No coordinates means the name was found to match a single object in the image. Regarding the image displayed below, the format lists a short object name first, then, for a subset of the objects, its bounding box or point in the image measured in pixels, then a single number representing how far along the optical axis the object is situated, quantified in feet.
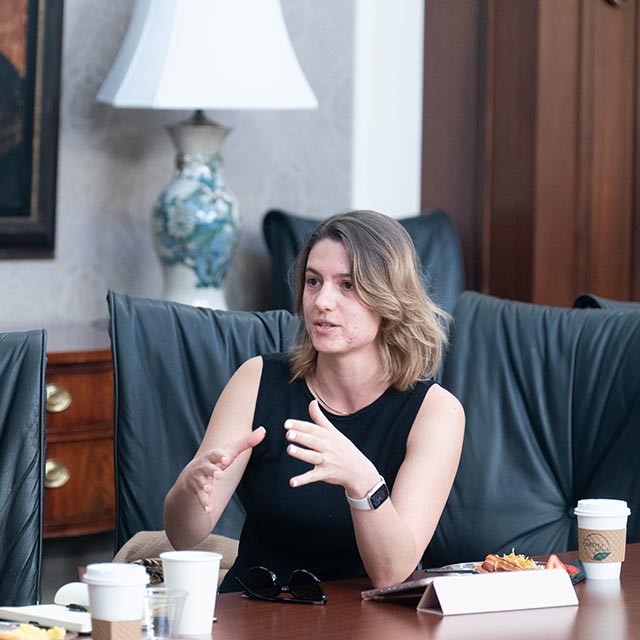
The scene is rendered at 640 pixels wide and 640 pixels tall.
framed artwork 18.48
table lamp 18.13
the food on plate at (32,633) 11.30
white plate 12.71
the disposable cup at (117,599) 11.13
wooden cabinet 17.00
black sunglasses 12.28
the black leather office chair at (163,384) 14.73
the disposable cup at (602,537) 12.87
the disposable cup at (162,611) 11.25
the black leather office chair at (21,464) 13.68
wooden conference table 11.75
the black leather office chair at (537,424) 15.24
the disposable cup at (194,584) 11.63
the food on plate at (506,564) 12.51
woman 13.74
